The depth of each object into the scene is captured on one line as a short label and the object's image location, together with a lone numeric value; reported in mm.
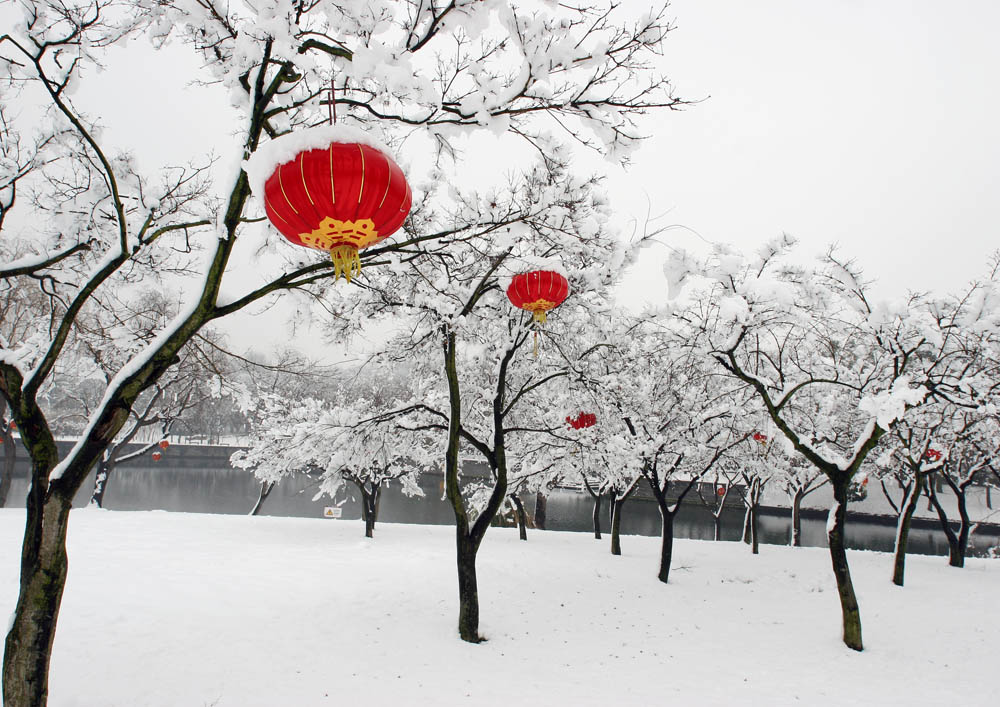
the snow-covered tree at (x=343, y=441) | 8656
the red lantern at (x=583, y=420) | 9602
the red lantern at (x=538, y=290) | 5562
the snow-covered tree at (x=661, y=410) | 10320
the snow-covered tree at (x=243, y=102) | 3395
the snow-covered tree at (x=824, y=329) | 7008
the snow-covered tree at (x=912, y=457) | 12547
